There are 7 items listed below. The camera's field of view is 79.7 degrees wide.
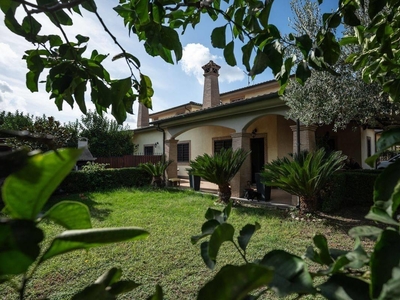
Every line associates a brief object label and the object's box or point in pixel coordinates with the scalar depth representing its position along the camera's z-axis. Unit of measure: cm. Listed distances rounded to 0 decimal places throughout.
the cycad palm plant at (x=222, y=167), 812
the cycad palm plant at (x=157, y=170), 1226
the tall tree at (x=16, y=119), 2194
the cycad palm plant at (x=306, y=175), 617
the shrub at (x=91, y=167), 1141
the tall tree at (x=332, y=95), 611
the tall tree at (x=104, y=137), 1966
